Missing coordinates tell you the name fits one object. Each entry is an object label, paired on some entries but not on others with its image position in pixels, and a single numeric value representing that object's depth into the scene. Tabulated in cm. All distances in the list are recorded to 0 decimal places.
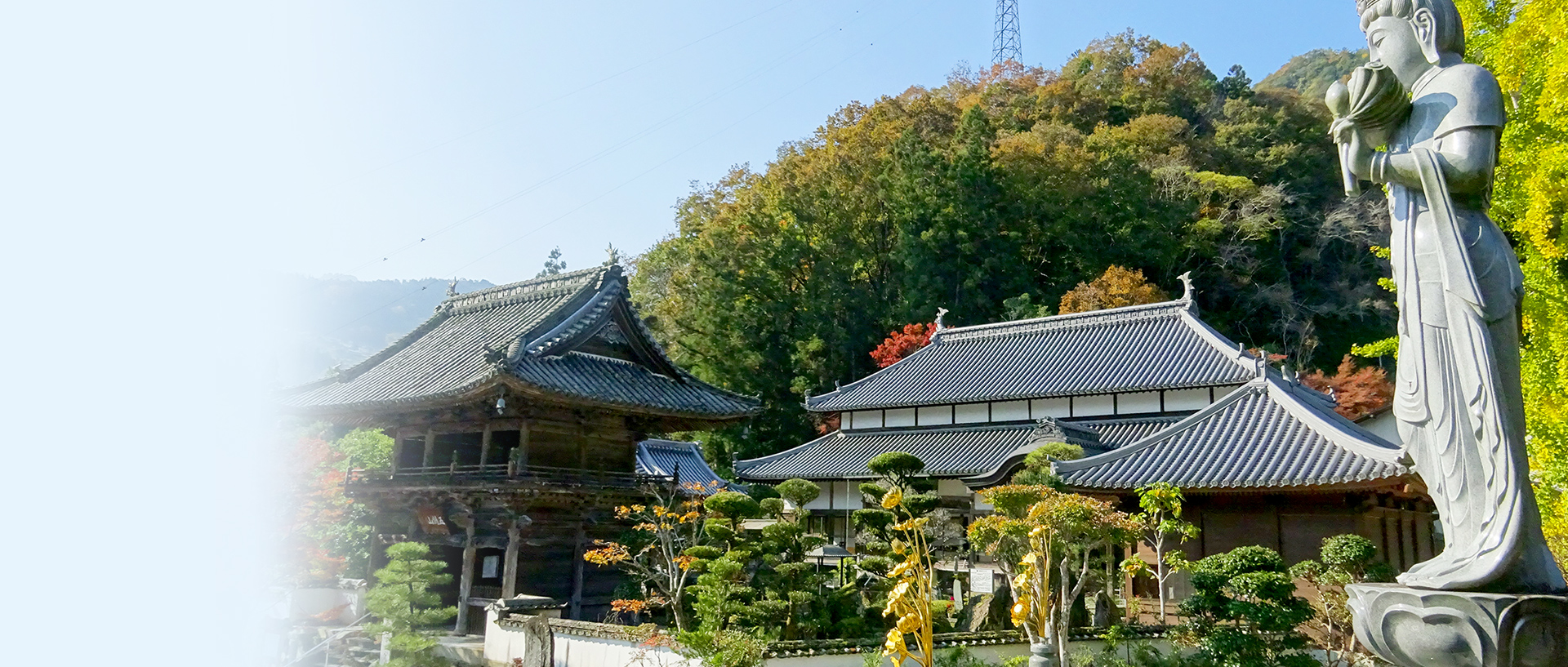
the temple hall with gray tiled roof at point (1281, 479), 1365
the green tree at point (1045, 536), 1027
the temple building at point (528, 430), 1593
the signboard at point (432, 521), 1703
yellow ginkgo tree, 1018
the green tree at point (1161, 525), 1234
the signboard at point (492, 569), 1730
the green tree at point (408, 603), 1295
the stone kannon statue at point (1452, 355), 459
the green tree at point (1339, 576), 1134
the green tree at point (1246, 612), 1094
